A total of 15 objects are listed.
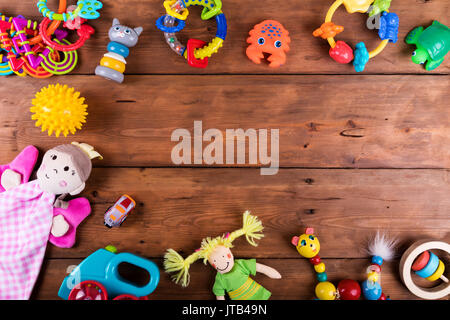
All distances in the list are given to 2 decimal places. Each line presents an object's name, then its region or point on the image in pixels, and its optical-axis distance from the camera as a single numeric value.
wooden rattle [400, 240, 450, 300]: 0.84
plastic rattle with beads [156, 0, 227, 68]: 0.81
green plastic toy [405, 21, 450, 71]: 0.83
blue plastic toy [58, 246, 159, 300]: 0.79
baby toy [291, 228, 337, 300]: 0.83
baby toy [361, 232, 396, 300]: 0.84
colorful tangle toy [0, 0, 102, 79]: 0.83
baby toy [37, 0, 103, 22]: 0.82
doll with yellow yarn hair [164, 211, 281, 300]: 0.82
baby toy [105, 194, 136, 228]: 0.82
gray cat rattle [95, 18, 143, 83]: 0.82
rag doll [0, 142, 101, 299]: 0.81
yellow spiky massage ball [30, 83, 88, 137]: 0.77
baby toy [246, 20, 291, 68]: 0.82
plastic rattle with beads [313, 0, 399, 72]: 0.82
